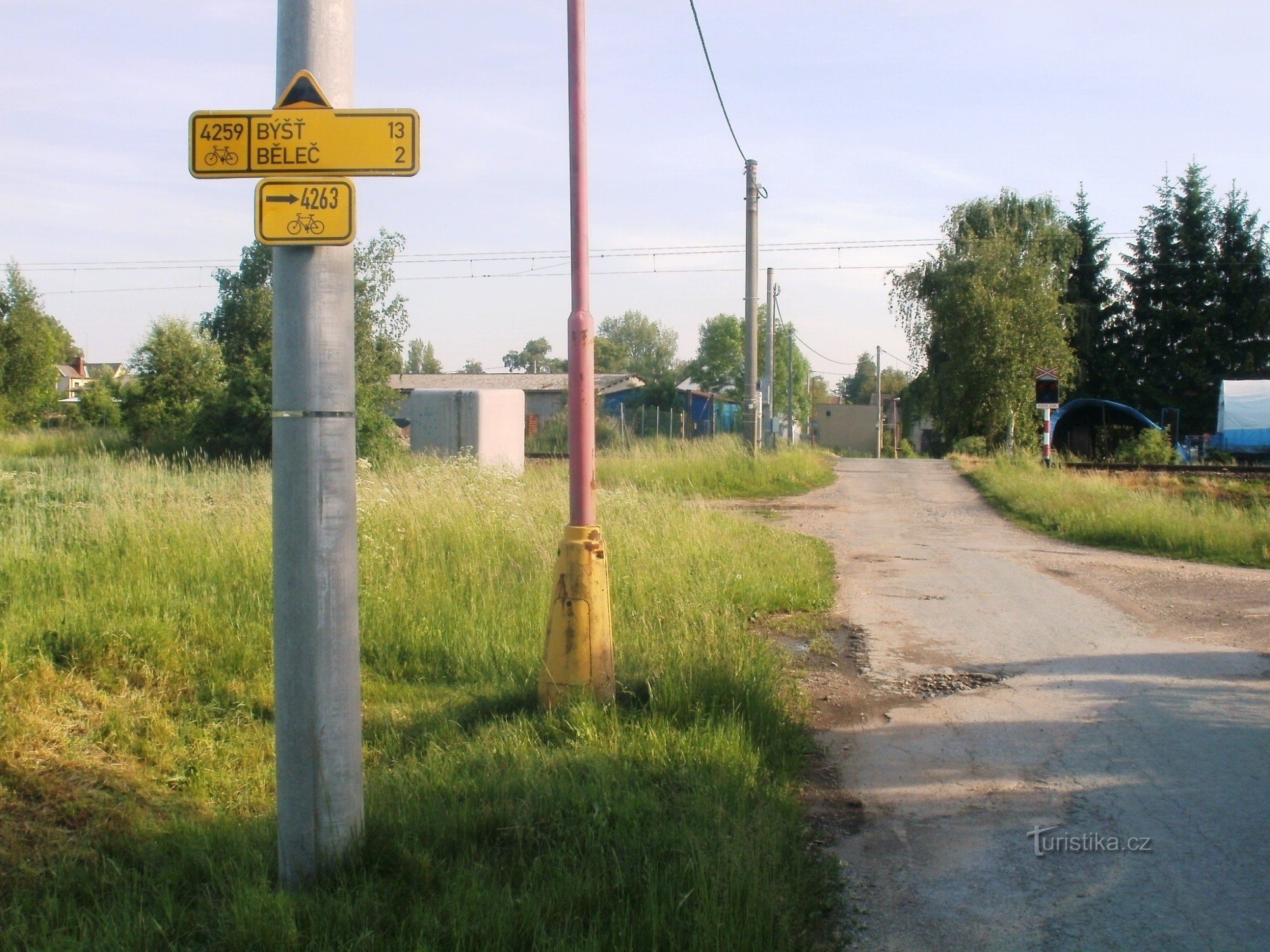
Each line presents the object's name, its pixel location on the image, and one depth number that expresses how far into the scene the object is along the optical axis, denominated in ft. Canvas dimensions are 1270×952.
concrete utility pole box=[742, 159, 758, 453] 79.56
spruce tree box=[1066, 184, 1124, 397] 160.56
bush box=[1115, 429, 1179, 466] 111.14
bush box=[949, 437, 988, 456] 120.37
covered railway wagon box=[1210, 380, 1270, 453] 122.62
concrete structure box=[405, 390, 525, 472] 82.43
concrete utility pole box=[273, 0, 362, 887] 11.54
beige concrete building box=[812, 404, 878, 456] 229.45
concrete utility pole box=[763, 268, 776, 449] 88.74
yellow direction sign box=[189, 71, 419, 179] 11.61
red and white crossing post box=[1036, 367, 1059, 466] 75.92
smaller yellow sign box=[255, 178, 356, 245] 11.51
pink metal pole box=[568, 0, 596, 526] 19.17
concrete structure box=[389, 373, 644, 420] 212.43
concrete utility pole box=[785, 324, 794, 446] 167.53
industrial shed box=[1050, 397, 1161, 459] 145.38
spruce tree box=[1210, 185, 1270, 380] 156.35
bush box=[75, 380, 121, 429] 139.23
